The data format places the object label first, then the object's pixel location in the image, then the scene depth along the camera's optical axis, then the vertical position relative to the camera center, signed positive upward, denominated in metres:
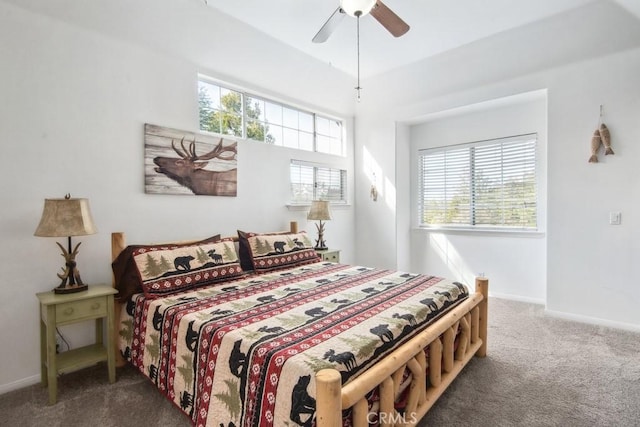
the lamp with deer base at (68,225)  2.11 -0.09
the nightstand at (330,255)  4.04 -0.58
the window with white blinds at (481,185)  4.08 +0.32
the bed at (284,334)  1.34 -0.64
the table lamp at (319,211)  4.08 -0.02
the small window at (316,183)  4.24 +0.38
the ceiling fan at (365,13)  2.06 +1.34
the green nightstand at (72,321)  2.05 -0.73
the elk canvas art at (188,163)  2.88 +0.46
